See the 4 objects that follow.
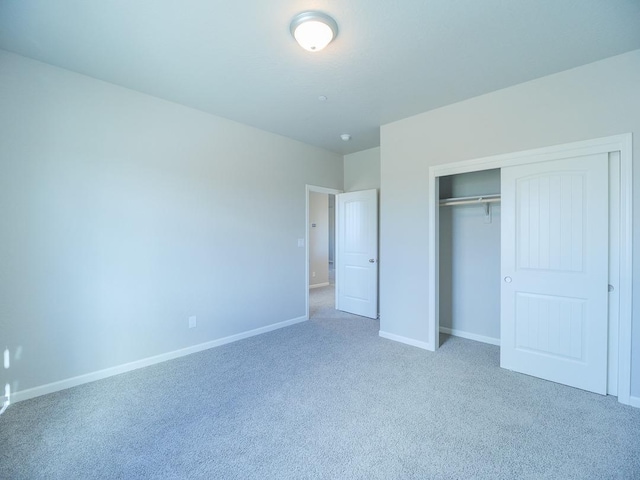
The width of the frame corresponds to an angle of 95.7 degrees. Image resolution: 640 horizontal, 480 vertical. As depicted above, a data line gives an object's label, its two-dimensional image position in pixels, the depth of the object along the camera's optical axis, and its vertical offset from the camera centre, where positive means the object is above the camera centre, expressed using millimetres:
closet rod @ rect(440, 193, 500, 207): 3337 +408
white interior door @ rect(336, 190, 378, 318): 4660 -296
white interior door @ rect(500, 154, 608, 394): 2420 -340
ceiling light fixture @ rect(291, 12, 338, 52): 1890 +1391
